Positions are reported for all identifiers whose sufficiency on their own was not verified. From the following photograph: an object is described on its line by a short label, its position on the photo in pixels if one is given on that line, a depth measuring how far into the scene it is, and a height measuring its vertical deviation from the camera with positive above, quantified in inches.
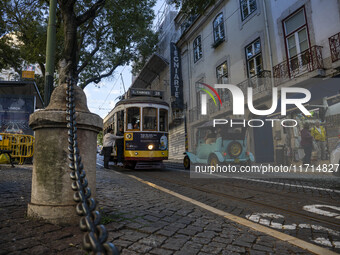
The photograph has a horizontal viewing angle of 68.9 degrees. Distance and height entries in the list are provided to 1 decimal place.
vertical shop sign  848.3 +277.8
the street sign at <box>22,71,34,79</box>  523.3 +192.0
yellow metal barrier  334.7 +28.6
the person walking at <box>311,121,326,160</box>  402.9 +29.3
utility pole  177.5 +75.0
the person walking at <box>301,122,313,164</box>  406.0 +21.4
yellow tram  385.1 +52.9
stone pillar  96.3 -0.9
